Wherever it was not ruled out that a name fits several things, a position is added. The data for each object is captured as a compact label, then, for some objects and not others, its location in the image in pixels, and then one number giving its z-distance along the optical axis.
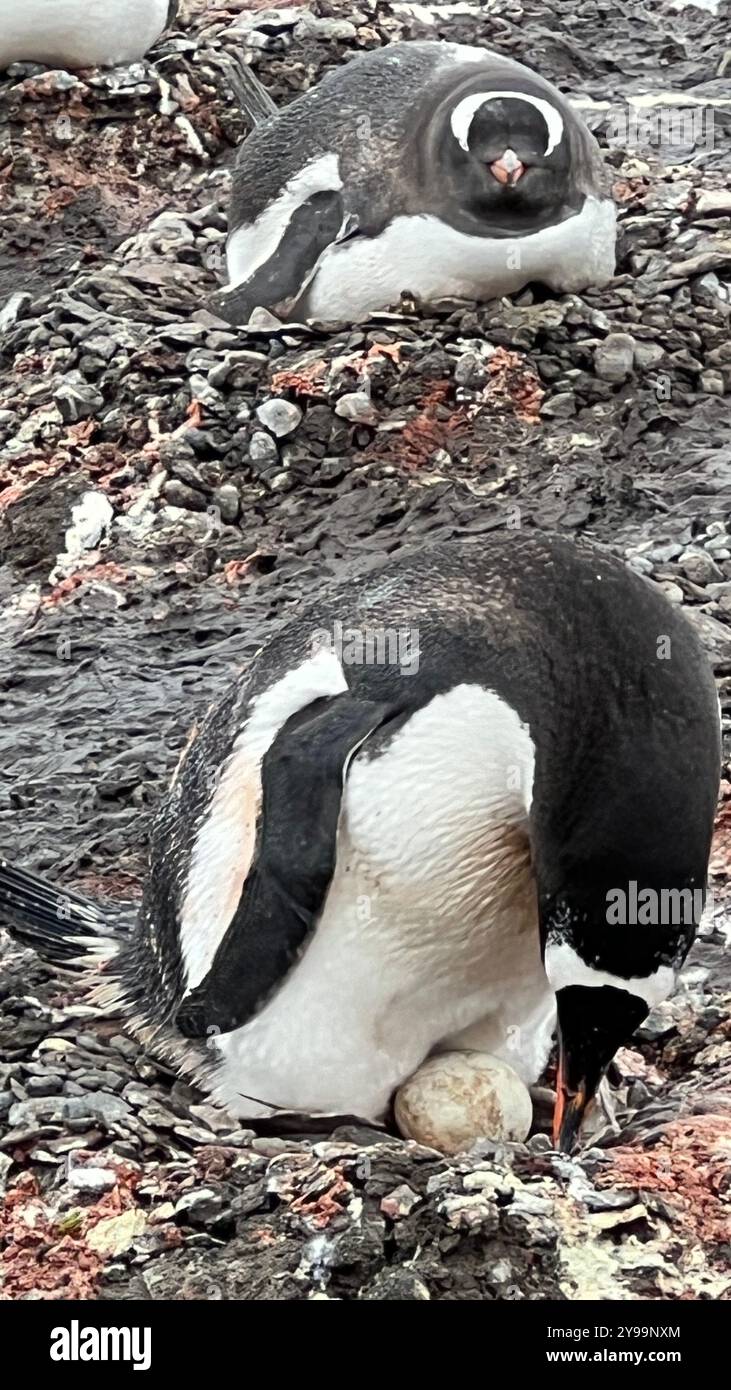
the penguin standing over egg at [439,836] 3.07
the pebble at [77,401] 6.12
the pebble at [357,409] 5.86
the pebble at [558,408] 5.95
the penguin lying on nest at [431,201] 6.30
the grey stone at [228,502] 5.75
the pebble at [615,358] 6.05
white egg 3.38
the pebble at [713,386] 6.09
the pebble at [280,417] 5.86
